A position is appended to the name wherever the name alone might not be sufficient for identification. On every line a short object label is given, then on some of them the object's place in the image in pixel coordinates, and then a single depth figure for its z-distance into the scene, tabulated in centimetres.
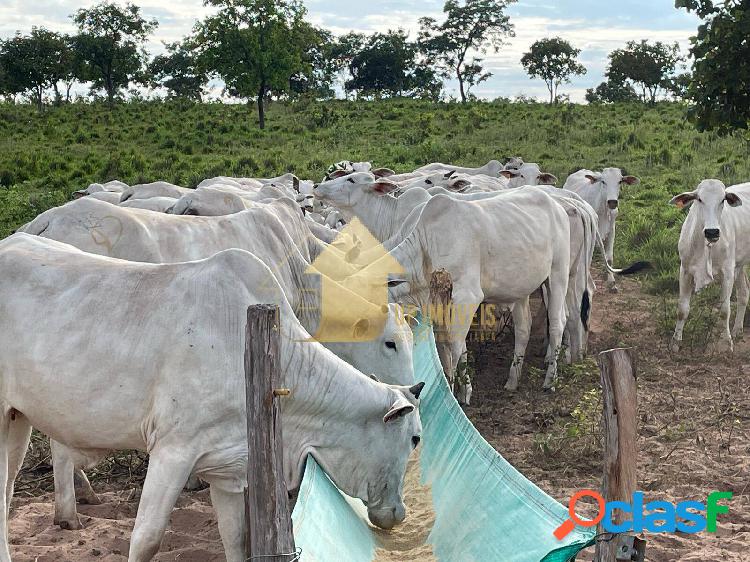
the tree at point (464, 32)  4166
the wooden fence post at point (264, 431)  320
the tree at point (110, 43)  3362
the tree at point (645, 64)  3756
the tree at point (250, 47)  2769
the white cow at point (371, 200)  959
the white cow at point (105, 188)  1151
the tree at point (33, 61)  3444
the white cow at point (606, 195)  1257
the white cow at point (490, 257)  770
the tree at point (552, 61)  3947
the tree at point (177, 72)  4822
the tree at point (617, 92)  4028
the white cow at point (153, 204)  802
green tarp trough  356
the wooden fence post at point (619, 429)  352
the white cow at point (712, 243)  930
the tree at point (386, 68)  4638
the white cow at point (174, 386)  387
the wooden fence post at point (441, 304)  662
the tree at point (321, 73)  4706
